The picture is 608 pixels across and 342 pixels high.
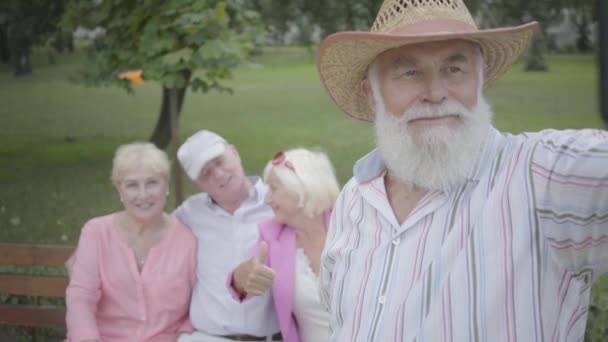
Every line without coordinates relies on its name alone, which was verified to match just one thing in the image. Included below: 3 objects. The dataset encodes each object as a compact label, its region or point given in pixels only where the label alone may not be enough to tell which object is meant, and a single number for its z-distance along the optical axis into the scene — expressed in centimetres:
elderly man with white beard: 154
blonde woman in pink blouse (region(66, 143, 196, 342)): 357
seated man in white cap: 346
